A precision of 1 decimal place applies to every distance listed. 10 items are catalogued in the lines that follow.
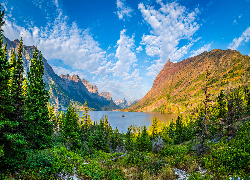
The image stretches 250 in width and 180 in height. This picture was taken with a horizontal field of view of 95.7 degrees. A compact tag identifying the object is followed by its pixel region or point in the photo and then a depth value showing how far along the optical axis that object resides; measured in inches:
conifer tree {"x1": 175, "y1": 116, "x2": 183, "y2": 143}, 1754.8
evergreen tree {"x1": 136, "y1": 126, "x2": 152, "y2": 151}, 1357.2
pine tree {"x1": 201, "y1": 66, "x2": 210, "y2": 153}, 521.7
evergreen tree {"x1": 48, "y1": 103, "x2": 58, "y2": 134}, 2062.0
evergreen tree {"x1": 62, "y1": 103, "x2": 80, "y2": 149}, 1080.8
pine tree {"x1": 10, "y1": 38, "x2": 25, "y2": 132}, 504.1
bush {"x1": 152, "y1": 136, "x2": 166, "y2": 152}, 767.1
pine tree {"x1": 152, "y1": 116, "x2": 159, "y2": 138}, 1818.4
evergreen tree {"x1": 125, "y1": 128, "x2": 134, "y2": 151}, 1532.7
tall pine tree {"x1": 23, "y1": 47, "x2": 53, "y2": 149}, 601.3
